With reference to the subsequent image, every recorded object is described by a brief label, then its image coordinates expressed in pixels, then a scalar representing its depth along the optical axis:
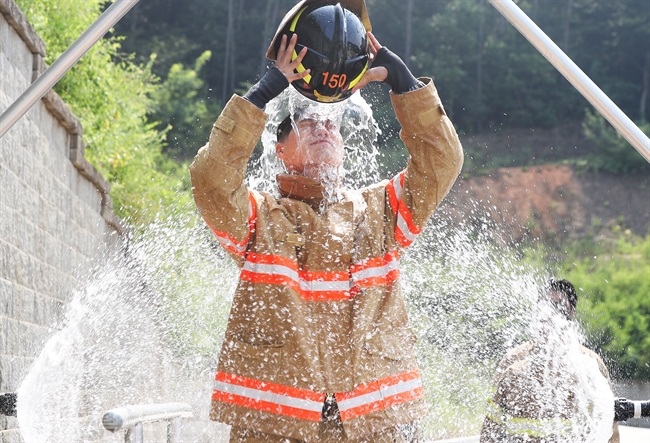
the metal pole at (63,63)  7.30
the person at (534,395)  12.24
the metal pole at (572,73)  7.59
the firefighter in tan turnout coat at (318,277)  7.26
